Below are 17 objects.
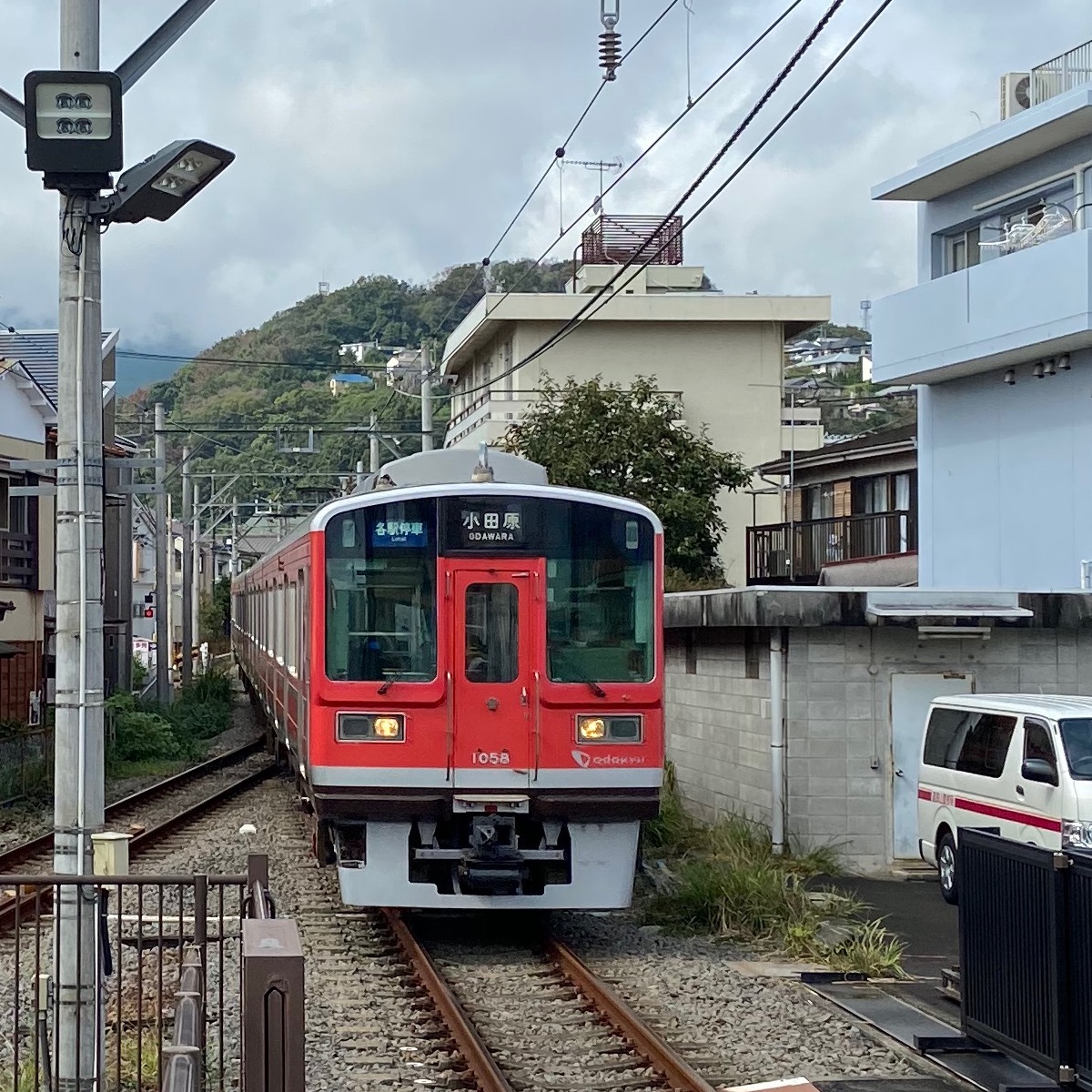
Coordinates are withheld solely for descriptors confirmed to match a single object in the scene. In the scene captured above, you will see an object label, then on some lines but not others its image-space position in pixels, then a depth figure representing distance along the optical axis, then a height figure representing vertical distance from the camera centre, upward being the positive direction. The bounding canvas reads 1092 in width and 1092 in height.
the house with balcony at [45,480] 25.00 +1.78
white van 11.34 -1.41
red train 10.33 -0.66
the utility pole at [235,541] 45.06 +1.49
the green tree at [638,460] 26.75 +2.12
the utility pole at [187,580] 38.53 +0.26
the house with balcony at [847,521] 27.48 +1.11
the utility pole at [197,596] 66.36 -0.23
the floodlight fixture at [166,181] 6.58 +1.68
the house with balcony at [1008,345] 19.12 +2.94
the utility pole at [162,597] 31.25 -0.12
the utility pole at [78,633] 6.64 -0.17
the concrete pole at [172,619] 61.56 -1.20
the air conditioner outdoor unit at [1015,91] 22.73 +6.89
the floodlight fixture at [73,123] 6.41 +1.86
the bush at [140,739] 27.12 -2.51
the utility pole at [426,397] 28.56 +3.47
